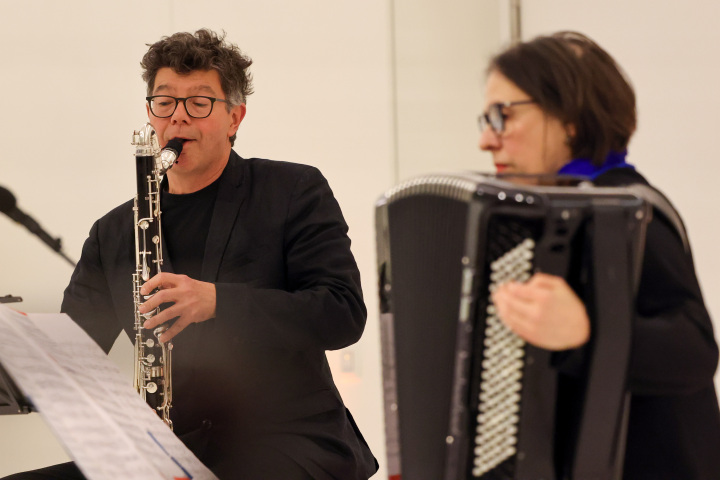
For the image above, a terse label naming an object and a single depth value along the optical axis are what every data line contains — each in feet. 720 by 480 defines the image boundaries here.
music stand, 15.37
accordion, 14.18
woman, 14.21
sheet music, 14.43
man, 15.84
